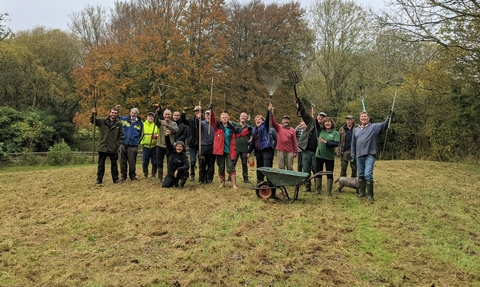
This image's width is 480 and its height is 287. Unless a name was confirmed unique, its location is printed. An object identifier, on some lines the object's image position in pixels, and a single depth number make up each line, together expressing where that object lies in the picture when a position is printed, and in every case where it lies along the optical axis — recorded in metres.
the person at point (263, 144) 7.32
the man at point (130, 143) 8.60
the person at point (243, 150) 8.36
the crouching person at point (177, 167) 7.60
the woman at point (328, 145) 6.89
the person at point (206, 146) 7.81
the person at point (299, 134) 8.33
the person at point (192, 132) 8.02
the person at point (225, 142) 7.59
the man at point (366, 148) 6.45
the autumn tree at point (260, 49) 19.70
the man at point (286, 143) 7.62
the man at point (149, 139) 8.61
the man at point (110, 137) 8.01
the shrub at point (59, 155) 16.14
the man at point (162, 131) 7.99
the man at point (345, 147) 8.09
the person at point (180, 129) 8.25
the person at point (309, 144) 7.23
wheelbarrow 5.89
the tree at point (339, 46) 20.30
